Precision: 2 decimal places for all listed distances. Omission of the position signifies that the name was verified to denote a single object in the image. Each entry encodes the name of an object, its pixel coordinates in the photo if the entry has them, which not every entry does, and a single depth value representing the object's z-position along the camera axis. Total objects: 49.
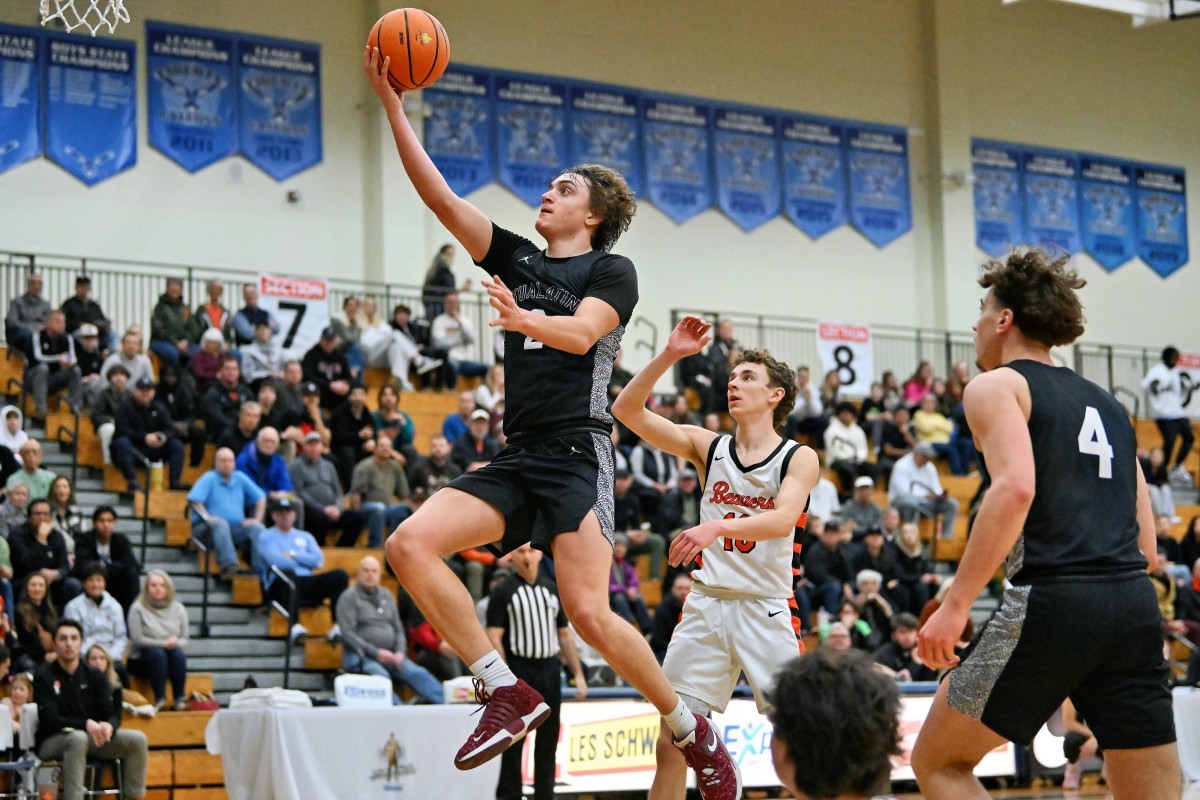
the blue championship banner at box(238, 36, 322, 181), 20.47
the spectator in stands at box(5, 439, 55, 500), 13.66
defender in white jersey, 6.21
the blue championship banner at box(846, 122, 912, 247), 25.25
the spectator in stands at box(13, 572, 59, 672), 11.62
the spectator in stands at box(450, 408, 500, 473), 16.05
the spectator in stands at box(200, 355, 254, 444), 15.98
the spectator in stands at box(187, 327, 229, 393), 16.75
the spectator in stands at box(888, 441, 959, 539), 19.19
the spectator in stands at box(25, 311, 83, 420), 16.14
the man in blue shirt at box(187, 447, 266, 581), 14.14
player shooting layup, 5.21
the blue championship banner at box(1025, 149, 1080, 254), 26.55
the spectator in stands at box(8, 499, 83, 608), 12.29
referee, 10.00
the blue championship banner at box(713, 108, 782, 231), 24.16
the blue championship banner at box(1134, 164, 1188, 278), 27.67
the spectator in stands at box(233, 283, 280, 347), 17.94
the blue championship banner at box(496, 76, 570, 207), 22.30
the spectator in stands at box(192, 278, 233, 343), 17.66
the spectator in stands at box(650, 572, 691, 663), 13.69
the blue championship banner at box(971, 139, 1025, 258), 26.08
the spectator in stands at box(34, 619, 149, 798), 10.62
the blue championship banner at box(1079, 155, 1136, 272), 27.11
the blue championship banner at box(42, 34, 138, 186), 19.16
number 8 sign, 22.17
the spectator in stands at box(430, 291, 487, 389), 19.47
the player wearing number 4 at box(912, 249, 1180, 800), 4.25
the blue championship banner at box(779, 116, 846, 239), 24.73
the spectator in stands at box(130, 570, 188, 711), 12.16
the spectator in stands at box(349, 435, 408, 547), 15.04
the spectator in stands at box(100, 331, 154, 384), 16.38
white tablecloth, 9.97
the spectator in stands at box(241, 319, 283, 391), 17.41
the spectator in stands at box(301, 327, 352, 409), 17.22
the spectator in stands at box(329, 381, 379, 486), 16.42
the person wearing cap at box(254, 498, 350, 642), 13.77
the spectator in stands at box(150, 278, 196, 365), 17.14
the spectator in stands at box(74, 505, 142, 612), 12.71
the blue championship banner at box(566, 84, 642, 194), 22.92
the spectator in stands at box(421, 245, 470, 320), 20.12
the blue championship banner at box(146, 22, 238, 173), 19.84
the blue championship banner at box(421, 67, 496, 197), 21.64
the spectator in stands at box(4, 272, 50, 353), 16.47
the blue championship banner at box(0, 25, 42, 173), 18.78
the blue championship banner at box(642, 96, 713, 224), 23.53
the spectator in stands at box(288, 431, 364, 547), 14.90
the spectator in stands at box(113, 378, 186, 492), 15.20
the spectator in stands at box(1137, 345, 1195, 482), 23.27
